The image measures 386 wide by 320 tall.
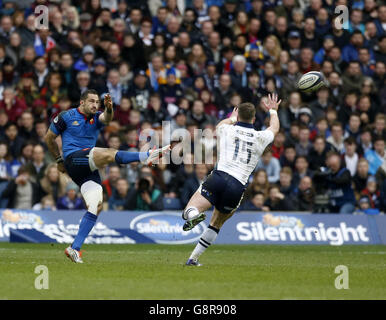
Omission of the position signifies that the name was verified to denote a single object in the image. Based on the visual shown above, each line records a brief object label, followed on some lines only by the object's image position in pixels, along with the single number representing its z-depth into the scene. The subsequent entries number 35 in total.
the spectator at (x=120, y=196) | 21.42
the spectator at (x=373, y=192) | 22.39
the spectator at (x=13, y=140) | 22.20
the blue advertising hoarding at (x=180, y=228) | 20.47
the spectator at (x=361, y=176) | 22.78
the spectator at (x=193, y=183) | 21.62
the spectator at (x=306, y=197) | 21.97
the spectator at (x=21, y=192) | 21.14
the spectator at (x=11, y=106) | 22.84
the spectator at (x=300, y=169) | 22.64
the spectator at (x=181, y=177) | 21.95
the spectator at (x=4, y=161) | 21.64
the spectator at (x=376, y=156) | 23.45
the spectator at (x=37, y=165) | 21.69
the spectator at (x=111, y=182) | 21.73
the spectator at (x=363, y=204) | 22.04
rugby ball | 16.55
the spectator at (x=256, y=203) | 21.69
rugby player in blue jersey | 14.78
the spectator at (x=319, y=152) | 22.97
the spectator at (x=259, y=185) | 21.98
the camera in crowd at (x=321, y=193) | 21.98
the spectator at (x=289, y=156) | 22.97
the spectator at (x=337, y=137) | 23.55
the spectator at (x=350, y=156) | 23.02
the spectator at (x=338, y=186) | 21.91
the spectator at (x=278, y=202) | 21.77
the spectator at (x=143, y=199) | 21.31
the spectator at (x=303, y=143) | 23.28
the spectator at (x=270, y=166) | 22.70
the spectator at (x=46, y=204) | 21.12
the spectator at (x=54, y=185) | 21.41
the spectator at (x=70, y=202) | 21.11
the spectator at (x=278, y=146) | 23.30
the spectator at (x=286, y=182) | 22.28
